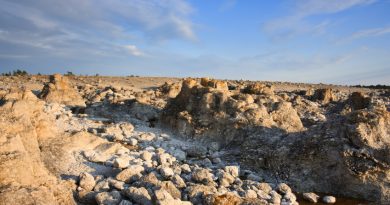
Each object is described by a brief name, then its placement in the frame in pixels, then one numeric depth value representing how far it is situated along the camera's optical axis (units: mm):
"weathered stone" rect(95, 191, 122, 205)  7657
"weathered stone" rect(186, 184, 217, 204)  7938
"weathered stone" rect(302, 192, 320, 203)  9078
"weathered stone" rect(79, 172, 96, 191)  8312
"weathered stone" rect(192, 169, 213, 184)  9039
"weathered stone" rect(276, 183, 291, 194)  9141
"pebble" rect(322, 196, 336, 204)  9070
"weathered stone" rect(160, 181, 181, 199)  8047
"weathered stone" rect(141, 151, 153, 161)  10452
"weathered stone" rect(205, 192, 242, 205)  7457
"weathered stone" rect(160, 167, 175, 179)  9133
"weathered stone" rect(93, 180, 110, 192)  8242
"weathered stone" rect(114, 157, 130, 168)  9414
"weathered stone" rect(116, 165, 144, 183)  8711
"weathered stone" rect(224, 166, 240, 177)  9770
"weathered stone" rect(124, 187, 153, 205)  7576
